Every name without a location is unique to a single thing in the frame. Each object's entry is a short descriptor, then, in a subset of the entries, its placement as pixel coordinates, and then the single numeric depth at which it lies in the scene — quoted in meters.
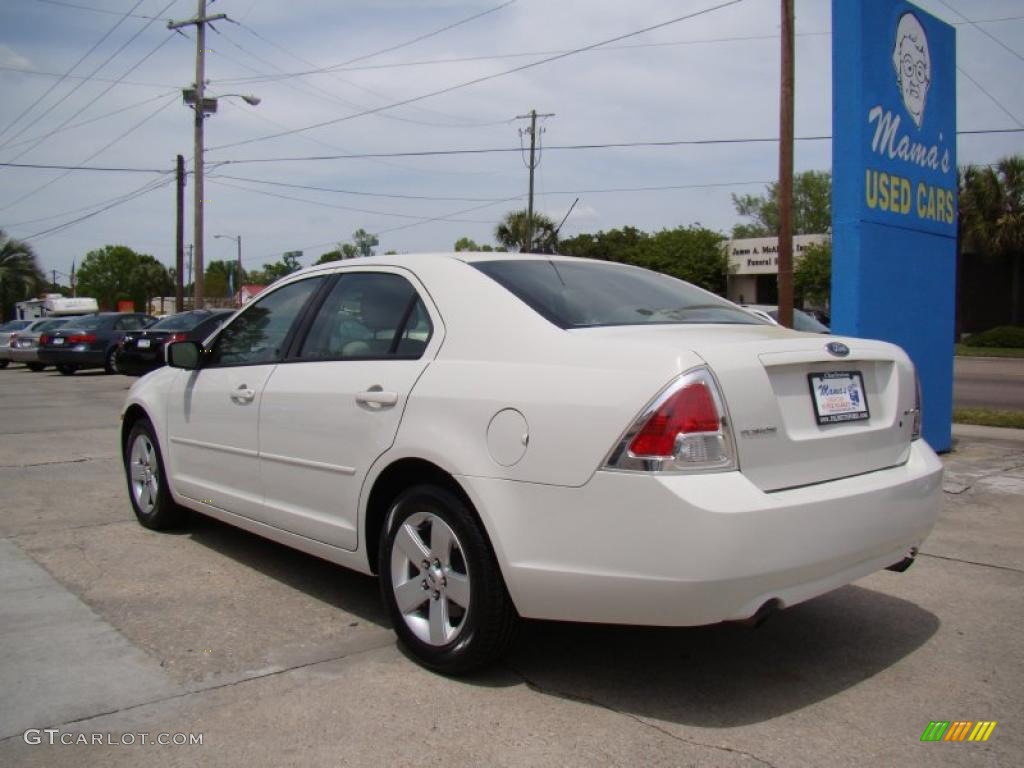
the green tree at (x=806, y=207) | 74.19
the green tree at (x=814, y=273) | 44.84
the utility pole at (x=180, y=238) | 34.75
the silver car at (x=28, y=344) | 24.27
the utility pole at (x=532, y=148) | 41.62
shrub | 33.22
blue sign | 7.77
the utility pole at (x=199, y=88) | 27.61
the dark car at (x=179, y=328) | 16.36
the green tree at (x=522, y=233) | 49.91
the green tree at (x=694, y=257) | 47.53
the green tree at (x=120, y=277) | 102.25
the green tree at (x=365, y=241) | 57.97
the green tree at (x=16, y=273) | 52.69
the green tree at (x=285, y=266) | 74.75
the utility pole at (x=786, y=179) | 14.05
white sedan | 2.92
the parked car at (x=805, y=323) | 16.05
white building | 47.03
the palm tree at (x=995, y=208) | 37.69
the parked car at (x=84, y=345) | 21.69
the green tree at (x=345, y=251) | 61.30
